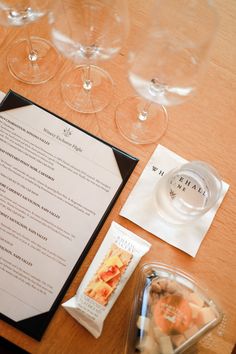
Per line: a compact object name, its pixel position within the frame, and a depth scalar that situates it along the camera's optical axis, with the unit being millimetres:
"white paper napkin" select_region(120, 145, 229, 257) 535
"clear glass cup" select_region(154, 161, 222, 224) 538
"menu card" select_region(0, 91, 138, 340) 493
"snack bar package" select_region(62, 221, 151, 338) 481
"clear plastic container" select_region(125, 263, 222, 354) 451
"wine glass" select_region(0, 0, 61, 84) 542
